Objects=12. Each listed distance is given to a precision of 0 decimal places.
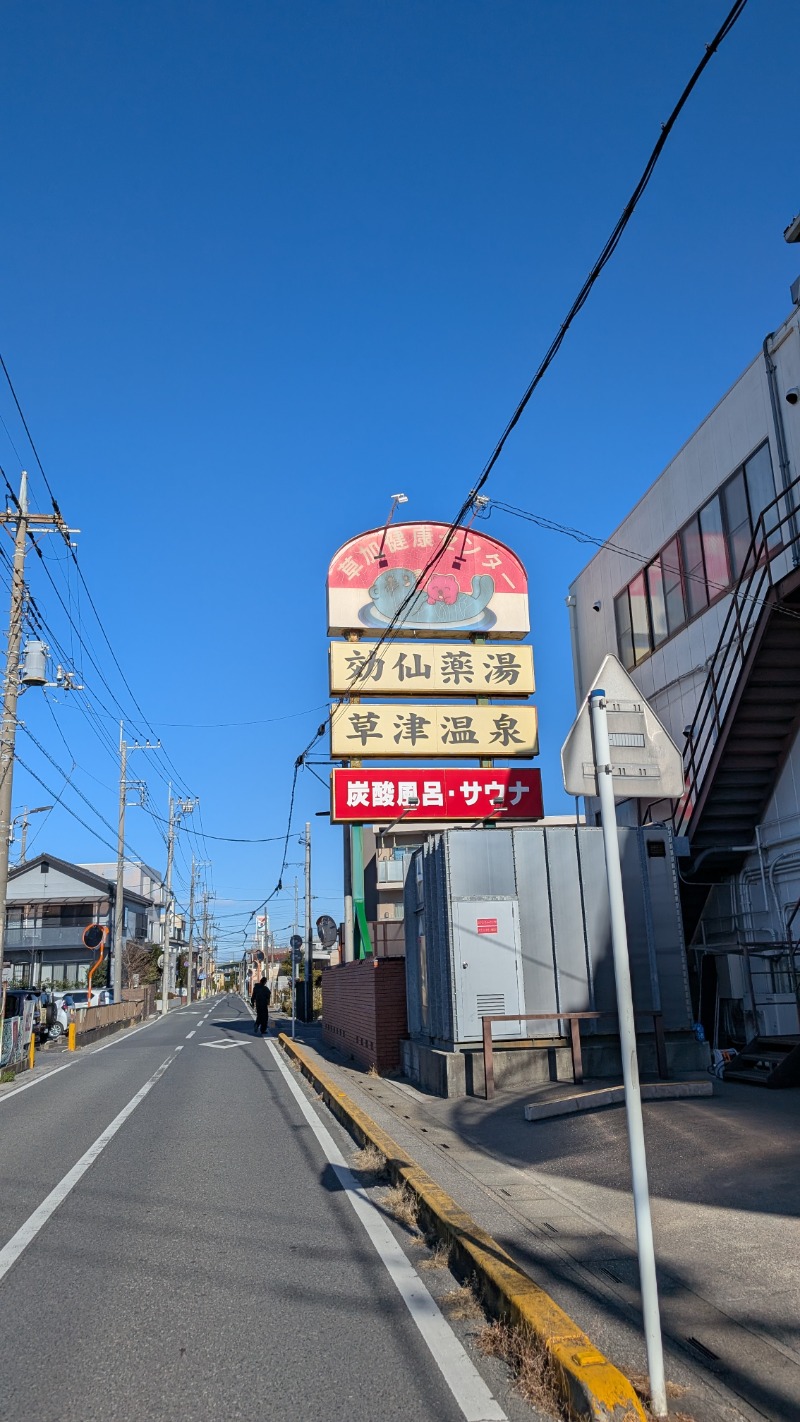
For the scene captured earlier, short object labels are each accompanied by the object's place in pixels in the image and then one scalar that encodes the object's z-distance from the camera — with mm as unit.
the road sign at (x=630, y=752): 4285
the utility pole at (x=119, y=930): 37875
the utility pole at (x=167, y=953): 55312
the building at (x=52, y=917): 57812
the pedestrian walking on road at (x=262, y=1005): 29688
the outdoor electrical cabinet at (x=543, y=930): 11938
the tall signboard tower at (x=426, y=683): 21859
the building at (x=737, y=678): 13305
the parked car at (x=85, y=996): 39906
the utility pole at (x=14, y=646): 19719
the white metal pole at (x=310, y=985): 36500
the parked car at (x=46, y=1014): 28100
